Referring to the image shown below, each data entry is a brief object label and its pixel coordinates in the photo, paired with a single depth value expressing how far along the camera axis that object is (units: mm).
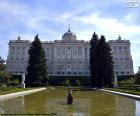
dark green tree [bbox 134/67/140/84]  38766
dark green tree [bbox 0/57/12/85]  31303
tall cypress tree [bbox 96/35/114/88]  44875
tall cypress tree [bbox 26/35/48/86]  48031
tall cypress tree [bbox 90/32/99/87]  47438
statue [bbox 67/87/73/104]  14788
